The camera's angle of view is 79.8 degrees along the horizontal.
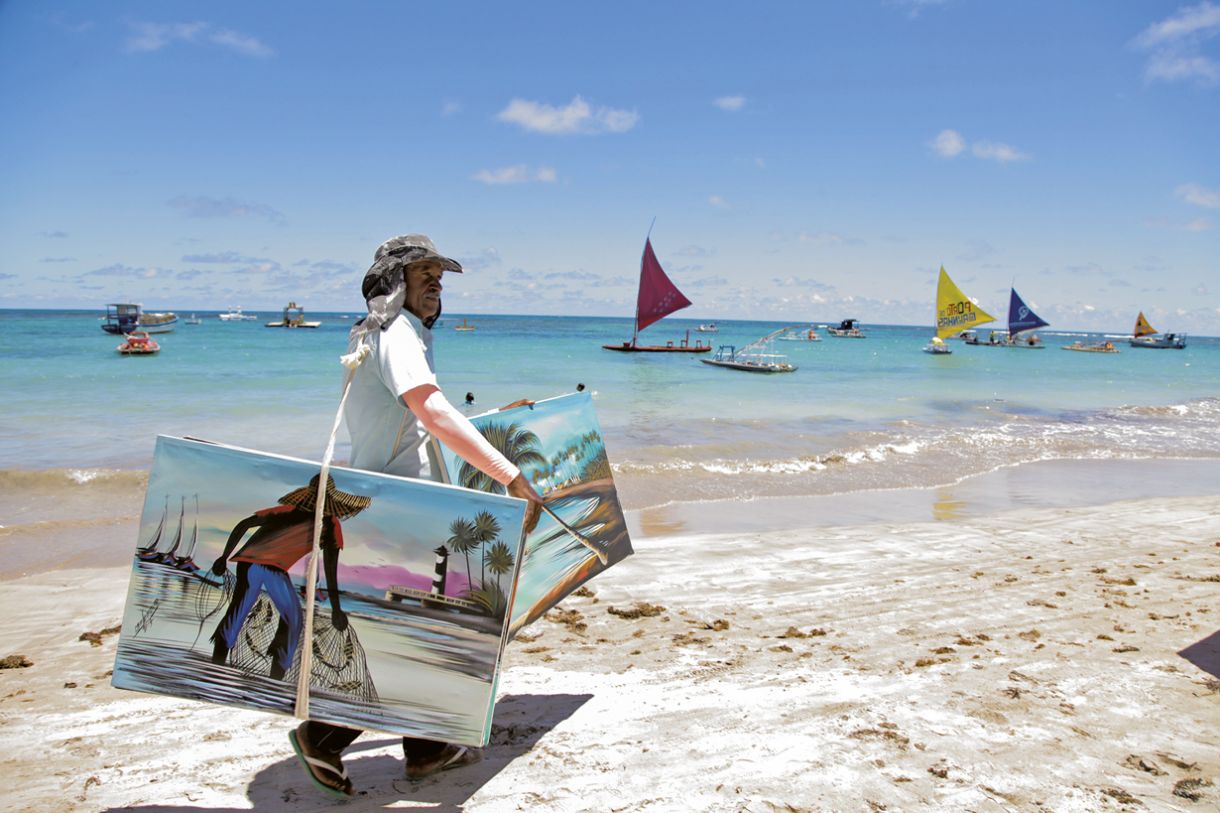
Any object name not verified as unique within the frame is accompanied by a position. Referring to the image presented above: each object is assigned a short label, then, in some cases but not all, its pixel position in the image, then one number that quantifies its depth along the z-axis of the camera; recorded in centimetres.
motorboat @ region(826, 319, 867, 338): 9131
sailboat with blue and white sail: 6334
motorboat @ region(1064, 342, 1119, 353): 6303
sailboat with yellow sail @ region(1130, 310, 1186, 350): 7944
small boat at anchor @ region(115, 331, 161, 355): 3231
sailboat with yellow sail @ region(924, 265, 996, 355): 4947
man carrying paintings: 219
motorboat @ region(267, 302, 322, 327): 7644
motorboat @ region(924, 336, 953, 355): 4991
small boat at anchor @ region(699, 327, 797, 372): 2945
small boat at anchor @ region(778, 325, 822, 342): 8076
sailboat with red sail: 3681
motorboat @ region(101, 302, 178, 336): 5106
